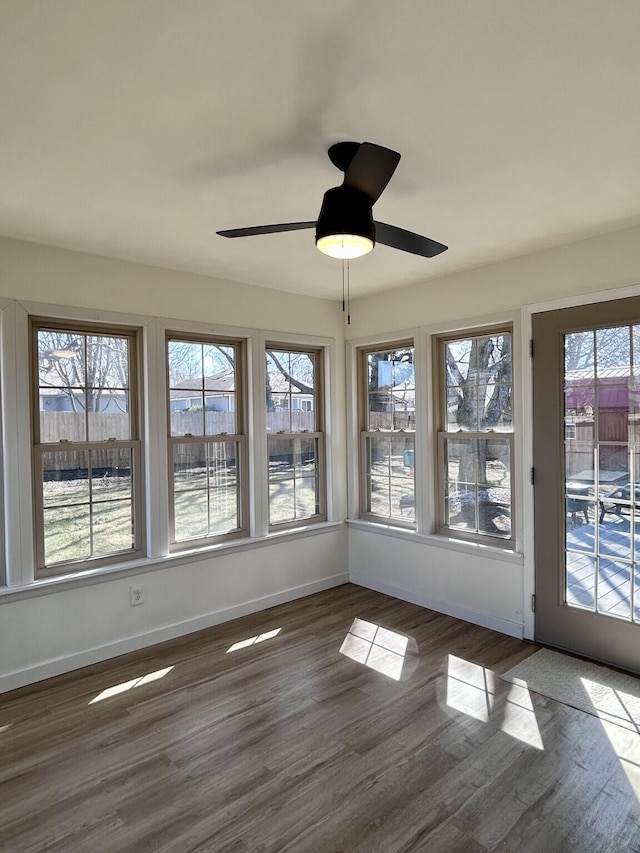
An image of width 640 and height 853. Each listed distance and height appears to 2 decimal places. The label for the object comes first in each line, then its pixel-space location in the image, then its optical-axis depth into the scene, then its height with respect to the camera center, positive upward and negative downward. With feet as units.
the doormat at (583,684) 8.55 -5.06
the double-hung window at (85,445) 10.39 -0.48
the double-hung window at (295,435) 14.03 -0.49
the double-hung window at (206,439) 12.21 -0.47
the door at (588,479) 9.74 -1.38
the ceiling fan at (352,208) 5.80 +2.71
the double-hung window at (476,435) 12.01 -0.52
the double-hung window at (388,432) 14.10 -0.46
